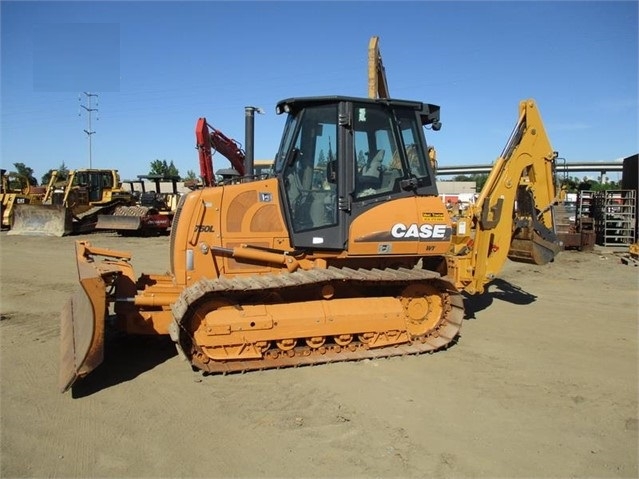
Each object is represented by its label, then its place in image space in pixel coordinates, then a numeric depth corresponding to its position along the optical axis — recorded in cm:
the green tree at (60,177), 2404
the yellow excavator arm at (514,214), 661
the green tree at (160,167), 5822
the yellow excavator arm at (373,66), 828
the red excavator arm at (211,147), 873
